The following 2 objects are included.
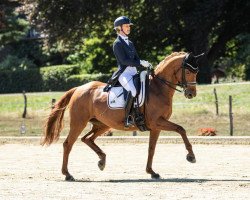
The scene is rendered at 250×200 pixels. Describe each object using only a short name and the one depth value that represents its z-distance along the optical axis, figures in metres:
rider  16.28
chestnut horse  16.25
